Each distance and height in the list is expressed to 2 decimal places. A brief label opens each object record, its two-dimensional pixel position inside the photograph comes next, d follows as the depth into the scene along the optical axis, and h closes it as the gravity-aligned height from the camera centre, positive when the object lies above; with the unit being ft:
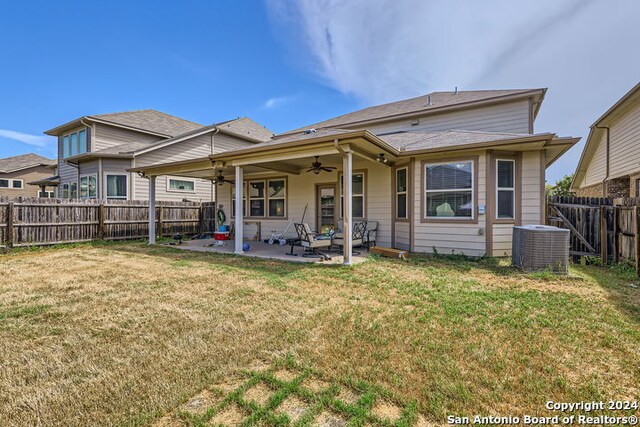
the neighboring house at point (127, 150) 47.57 +10.99
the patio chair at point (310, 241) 24.75 -2.35
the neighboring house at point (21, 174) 84.23 +11.58
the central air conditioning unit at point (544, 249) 18.51 -2.19
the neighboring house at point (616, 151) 34.45 +8.87
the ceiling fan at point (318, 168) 28.27 +4.62
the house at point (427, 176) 23.31 +3.65
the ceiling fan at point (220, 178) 36.67 +4.54
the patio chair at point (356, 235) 25.74 -1.91
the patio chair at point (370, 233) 29.25 -1.92
